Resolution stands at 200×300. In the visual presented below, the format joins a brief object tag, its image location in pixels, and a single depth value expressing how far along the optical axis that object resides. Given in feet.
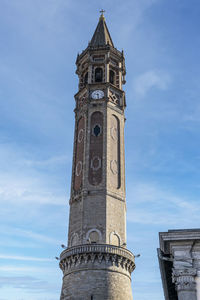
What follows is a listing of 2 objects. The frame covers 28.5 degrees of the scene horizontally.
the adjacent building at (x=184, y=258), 67.92
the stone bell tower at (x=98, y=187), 122.62
